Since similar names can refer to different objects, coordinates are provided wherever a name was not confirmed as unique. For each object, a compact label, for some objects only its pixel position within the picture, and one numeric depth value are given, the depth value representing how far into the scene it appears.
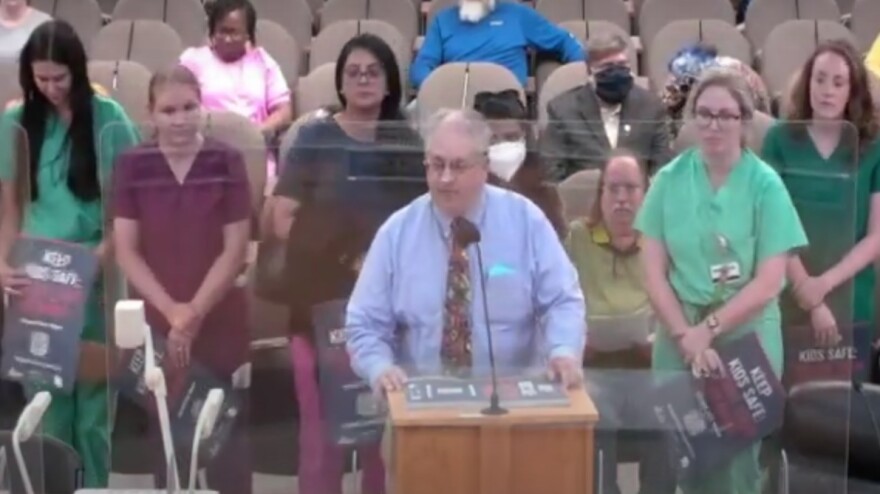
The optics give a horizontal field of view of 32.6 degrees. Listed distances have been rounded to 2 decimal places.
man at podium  3.00
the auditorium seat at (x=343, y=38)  6.35
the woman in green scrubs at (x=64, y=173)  3.61
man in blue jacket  6.06
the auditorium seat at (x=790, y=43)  6.22
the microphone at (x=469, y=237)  2.87
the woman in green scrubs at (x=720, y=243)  3.28
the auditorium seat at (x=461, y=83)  5.25
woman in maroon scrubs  3.40
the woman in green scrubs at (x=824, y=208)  3.34
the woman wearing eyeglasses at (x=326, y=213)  3.43
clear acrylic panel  3.27
